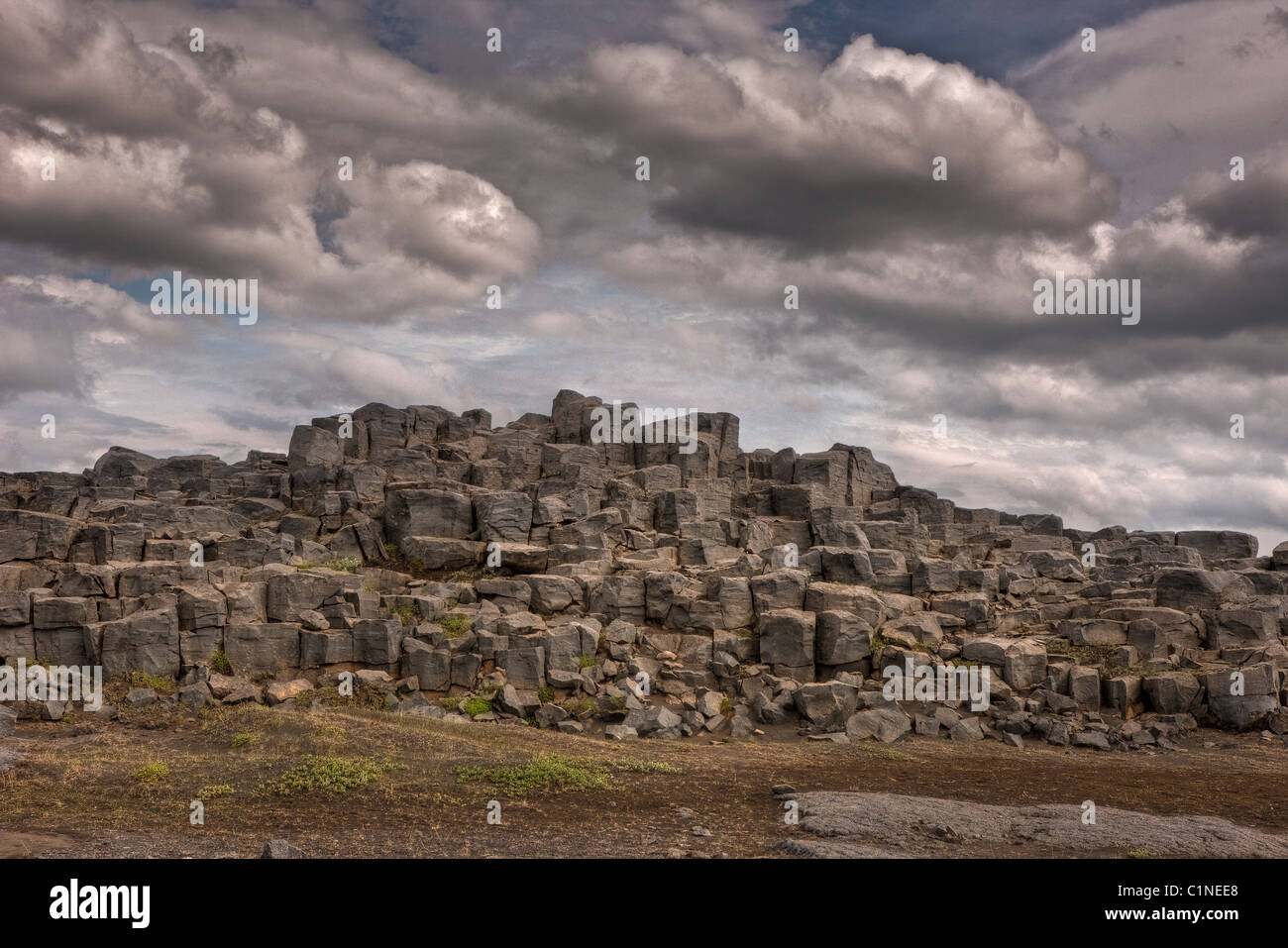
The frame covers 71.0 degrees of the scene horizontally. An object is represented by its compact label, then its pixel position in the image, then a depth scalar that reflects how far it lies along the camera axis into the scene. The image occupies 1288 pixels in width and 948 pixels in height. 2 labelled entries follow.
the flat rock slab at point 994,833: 17.41
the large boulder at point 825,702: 31.05
